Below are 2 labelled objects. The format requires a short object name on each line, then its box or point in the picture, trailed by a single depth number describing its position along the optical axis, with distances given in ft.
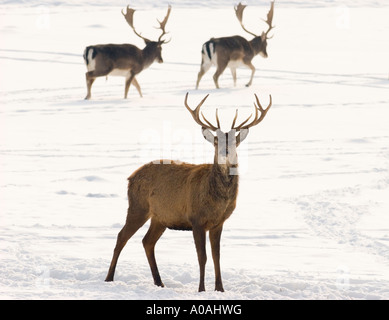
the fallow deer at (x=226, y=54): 74.28
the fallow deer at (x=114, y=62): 69.46
